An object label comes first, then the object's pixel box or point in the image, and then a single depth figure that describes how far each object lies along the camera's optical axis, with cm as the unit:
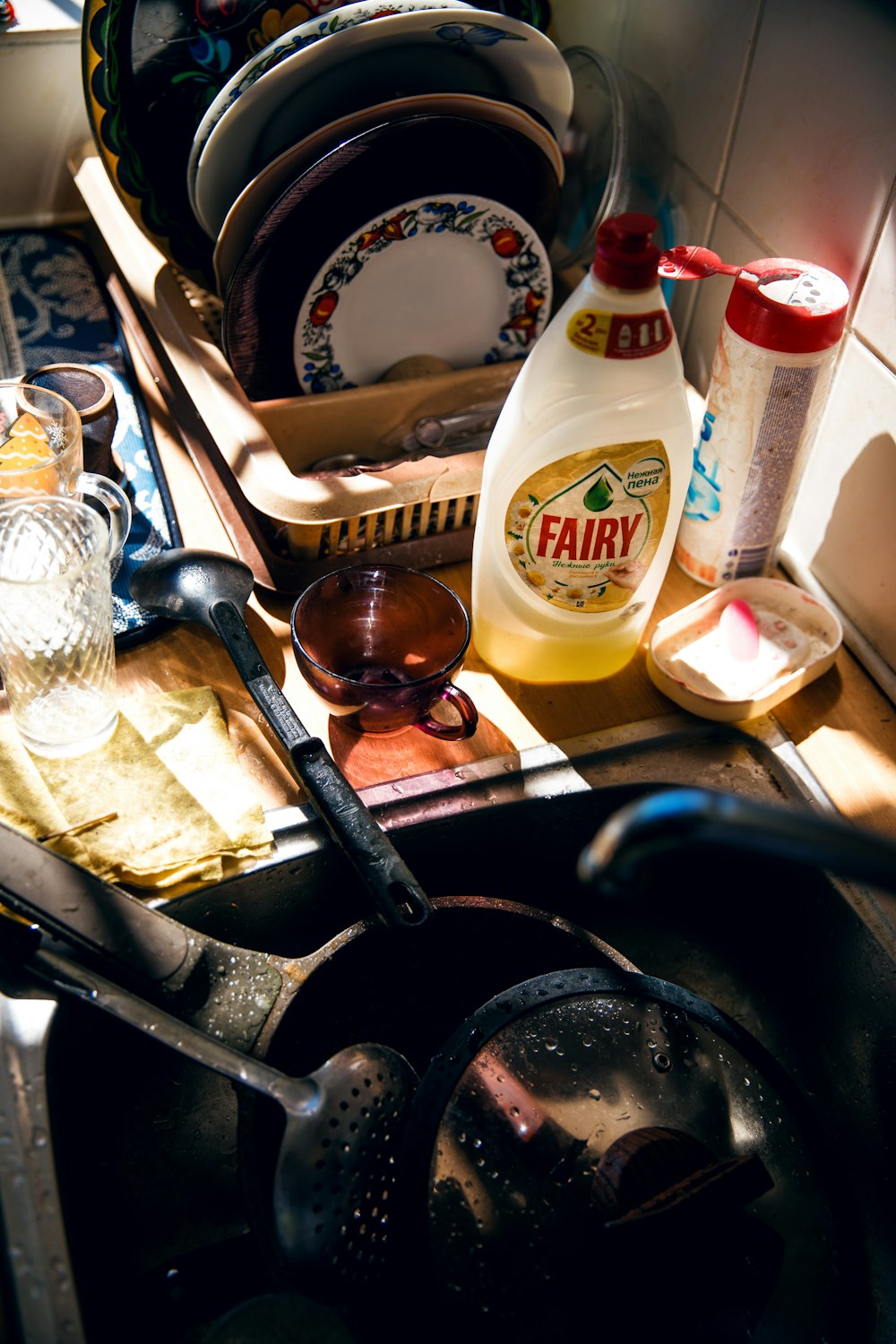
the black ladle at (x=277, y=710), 65
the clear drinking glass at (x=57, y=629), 71
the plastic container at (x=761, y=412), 75
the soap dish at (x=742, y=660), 80
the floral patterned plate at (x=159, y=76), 97
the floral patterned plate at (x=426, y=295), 93
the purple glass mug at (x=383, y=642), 76
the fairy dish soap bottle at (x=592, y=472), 65
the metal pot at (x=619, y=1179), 54
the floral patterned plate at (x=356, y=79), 84
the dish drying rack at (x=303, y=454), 81
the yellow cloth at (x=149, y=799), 69
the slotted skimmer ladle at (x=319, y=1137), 53
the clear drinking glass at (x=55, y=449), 82
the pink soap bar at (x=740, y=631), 83
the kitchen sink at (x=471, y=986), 60
